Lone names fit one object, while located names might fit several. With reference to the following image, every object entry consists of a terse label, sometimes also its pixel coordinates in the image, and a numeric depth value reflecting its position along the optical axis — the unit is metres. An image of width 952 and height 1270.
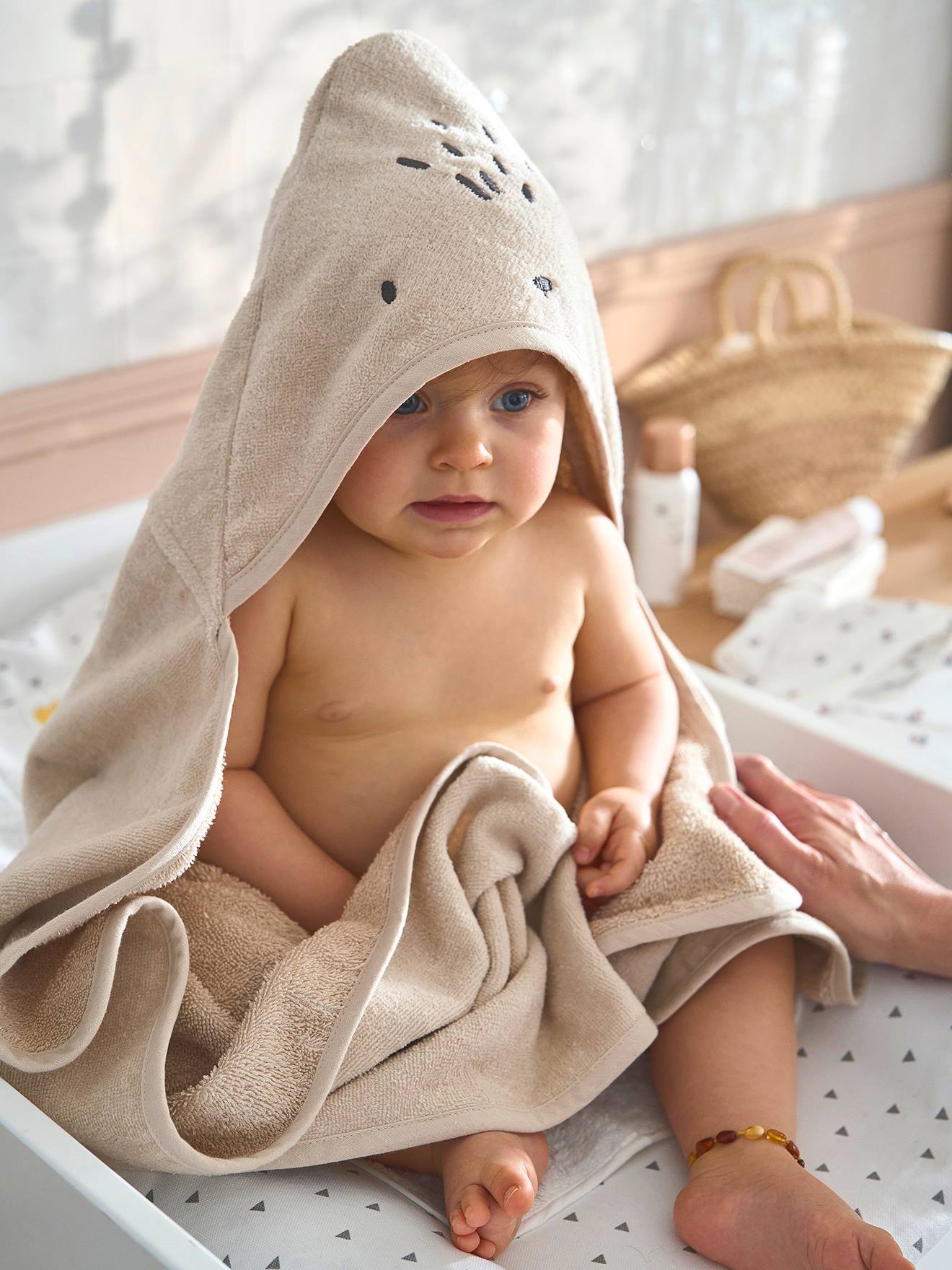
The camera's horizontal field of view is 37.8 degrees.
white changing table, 0.67
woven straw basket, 1.75
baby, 0.77
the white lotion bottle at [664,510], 1.60
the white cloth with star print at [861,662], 1.27
